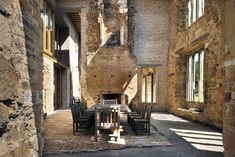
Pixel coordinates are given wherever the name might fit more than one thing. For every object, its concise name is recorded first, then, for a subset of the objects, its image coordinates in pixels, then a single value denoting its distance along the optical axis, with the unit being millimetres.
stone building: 6695
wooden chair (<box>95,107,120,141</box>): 5172
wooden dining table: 5925
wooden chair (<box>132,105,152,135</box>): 5645
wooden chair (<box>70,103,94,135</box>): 5758
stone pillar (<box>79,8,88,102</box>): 11567
